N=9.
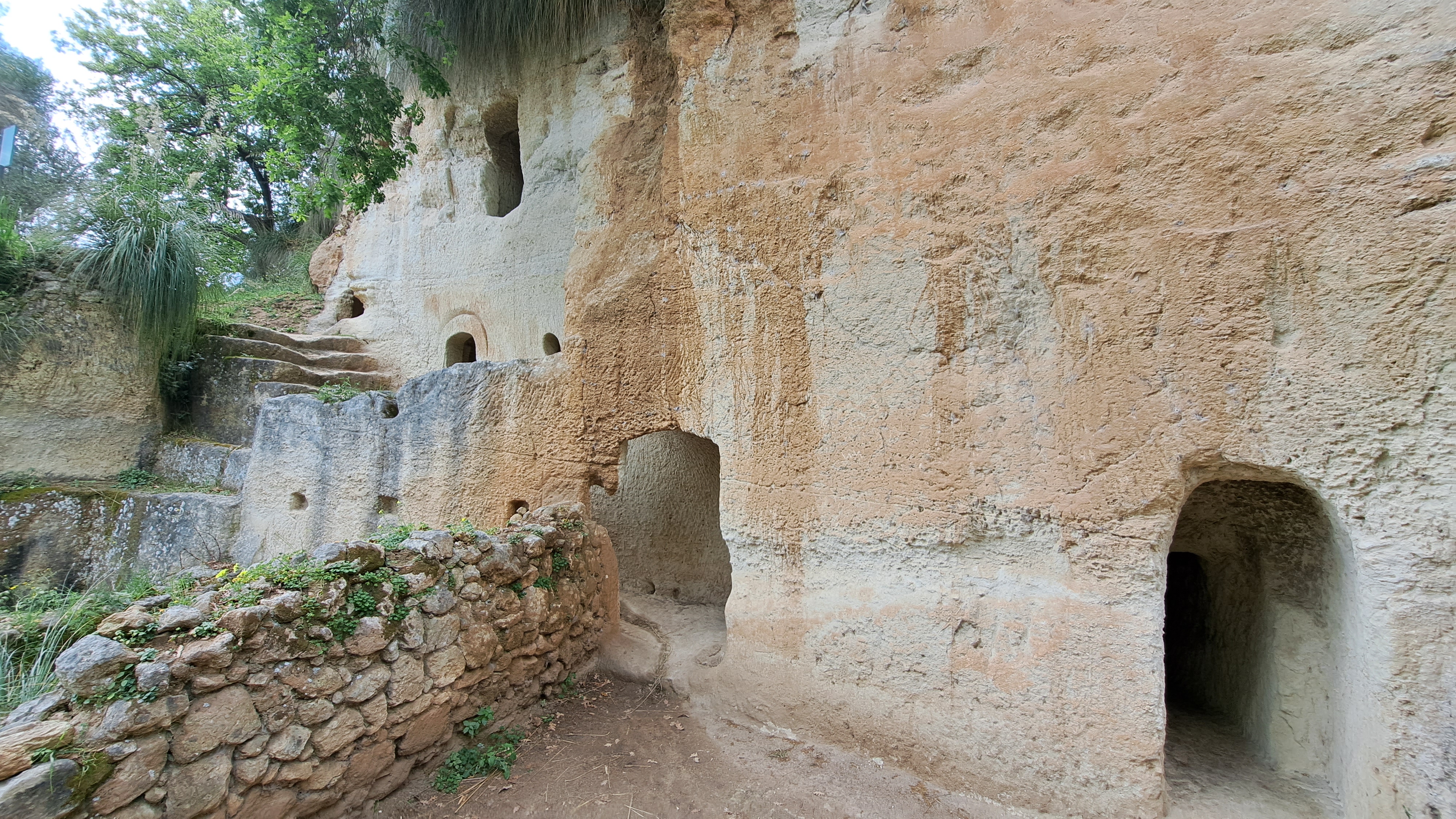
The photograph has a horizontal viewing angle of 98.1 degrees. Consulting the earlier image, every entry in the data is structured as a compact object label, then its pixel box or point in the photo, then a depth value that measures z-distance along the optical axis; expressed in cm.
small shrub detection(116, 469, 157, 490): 671
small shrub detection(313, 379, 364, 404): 616
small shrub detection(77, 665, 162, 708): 199
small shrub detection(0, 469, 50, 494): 614
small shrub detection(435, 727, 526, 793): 296
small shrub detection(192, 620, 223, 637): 227
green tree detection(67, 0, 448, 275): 572
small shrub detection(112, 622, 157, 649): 217
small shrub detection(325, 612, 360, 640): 265
